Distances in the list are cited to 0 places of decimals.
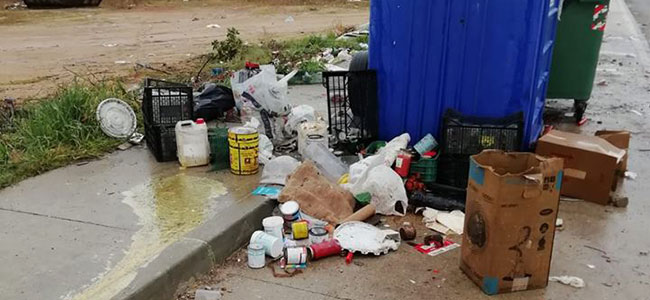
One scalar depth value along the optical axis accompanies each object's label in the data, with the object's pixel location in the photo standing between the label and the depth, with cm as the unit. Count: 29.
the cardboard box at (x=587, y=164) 403
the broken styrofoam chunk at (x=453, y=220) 368
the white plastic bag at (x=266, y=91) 494
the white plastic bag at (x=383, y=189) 385
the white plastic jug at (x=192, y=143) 439
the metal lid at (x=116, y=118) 499
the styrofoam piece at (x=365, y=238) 334
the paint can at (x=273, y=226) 343
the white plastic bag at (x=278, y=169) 412
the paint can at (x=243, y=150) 423
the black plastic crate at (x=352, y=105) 457
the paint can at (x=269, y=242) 328
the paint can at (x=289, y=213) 363
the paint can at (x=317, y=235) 341
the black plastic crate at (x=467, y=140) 416
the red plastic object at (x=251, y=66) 532
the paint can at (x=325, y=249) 327
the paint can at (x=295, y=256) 320
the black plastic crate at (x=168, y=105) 466
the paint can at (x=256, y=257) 319
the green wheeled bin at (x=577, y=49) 580
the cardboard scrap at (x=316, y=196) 374
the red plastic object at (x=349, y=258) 326
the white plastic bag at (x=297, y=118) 501
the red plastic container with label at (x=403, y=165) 418
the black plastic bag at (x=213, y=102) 542
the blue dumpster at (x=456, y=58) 408
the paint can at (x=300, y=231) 351
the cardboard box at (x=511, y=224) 273
